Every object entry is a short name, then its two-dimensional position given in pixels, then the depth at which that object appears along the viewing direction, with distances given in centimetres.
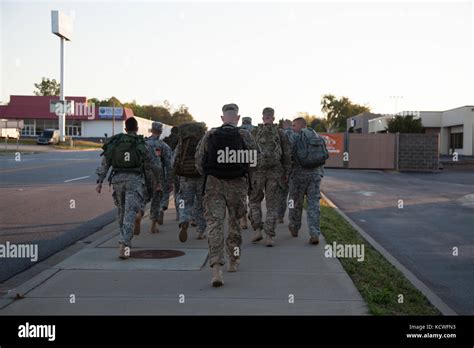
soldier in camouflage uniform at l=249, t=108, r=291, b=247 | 924
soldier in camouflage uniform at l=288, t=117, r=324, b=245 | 945
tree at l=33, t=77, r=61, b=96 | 16062
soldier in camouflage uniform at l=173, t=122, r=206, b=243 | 950
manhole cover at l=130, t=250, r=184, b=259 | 838
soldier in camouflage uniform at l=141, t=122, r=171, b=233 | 1066
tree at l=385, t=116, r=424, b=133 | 4344
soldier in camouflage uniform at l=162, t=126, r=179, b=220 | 1189
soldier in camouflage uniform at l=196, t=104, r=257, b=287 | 686
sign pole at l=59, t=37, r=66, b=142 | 7519
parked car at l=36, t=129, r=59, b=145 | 6969
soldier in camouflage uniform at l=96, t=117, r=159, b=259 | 827
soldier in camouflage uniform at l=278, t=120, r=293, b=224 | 972
